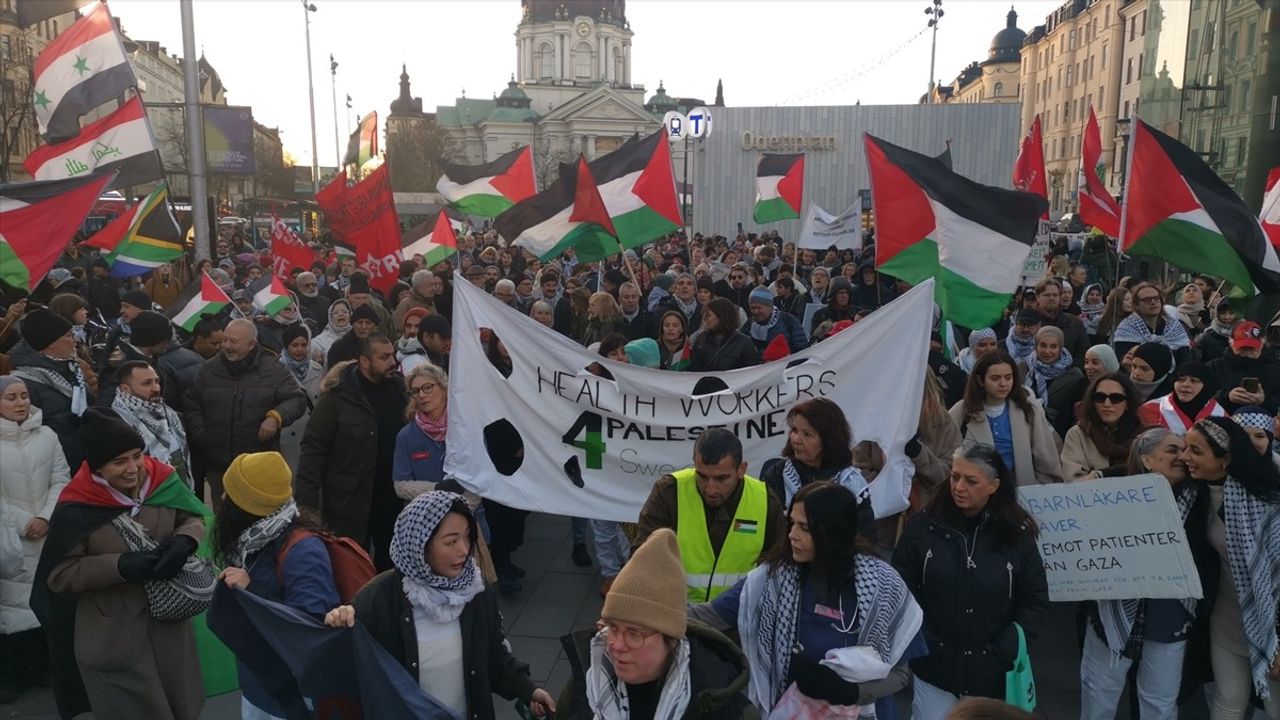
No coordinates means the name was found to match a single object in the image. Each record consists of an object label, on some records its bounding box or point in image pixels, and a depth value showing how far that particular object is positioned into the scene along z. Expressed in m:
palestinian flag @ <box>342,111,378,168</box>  18.17
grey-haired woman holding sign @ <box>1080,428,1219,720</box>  3.91
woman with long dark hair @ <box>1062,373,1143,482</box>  4.72
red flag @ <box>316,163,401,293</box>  9.97
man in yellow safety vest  3.54
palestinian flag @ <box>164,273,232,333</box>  8.70
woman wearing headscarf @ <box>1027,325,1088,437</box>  5.96
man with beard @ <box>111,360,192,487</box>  4.89
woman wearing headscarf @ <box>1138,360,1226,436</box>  5.15
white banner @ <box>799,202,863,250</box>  14.69
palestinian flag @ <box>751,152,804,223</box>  15.45
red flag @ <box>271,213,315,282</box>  12.20
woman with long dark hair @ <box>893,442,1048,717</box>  3.40
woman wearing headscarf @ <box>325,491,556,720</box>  2.87
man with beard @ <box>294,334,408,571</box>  5.11
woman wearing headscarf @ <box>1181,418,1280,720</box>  3.64
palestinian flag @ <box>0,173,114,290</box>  6.93
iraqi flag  10.31
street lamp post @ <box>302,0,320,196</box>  35.27
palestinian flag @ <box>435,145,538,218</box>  12.86
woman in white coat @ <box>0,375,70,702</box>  4.40
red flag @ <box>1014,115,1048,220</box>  11.34
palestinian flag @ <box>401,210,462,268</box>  12.82
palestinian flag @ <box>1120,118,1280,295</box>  6.00
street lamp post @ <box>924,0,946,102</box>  39.28
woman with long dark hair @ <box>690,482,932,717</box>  2.92
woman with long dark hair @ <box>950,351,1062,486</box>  4.86
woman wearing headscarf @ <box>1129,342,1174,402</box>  5.83
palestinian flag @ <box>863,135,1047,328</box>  6.18
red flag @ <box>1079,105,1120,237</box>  9.38
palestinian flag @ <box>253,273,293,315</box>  9.35
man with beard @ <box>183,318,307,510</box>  5.77
